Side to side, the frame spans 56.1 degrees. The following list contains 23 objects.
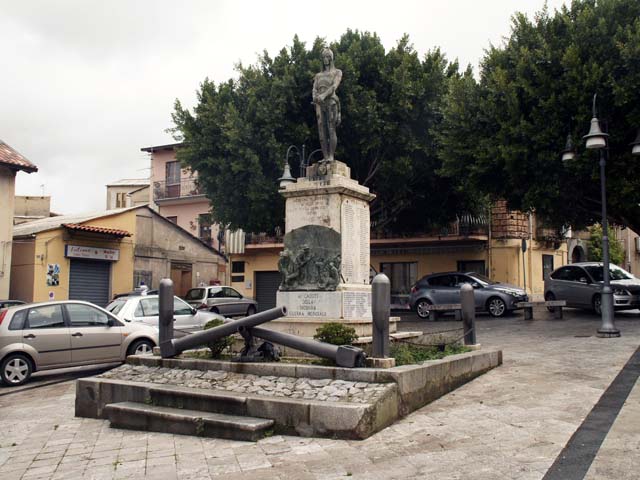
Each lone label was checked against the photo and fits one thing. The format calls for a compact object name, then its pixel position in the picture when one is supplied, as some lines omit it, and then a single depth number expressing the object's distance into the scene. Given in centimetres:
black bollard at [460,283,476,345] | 905
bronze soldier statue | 999
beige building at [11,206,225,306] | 2150
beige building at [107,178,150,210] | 4062
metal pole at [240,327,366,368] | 659
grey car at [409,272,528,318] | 2050
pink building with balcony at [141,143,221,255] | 3562
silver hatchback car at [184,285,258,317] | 2373
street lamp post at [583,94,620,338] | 1316
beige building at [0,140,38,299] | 2036
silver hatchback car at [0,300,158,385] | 1051
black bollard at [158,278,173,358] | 827
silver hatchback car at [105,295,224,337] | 1309
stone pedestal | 905
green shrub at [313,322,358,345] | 704
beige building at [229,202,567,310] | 2767
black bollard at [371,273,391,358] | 670
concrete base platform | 596
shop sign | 2219
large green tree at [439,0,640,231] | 1498
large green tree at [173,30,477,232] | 1978
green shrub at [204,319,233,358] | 796
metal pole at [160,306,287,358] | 704
